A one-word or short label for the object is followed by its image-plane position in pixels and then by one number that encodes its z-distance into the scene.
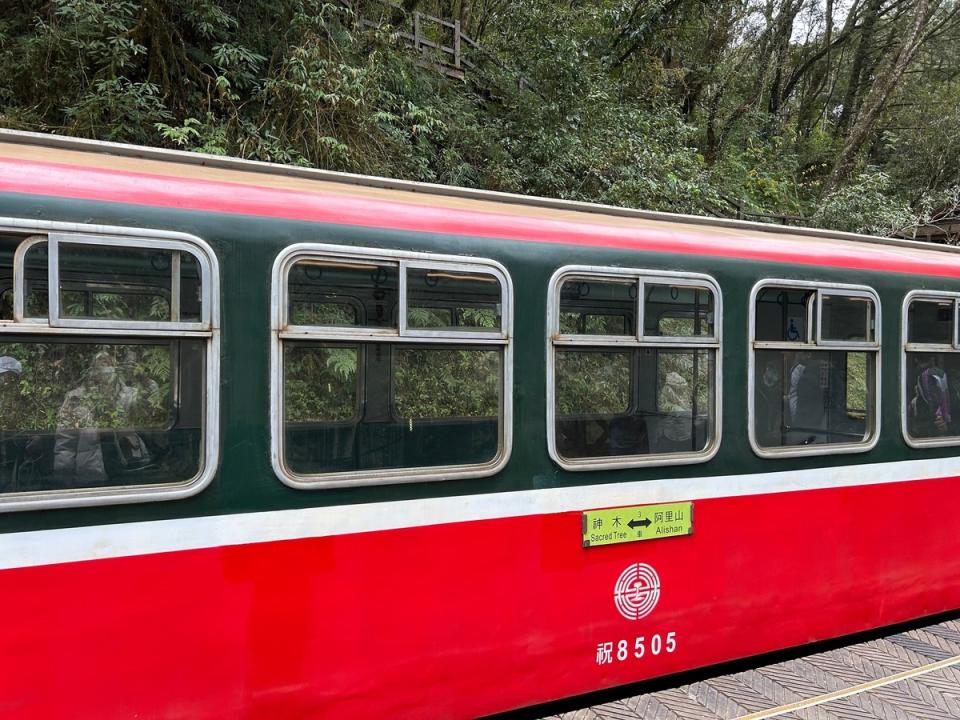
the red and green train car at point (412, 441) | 2.82
